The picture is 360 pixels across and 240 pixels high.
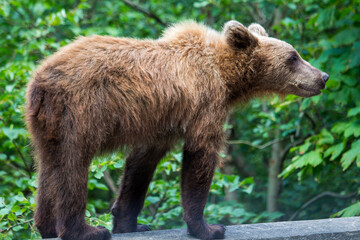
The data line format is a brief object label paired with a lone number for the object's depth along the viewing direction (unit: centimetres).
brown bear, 689
